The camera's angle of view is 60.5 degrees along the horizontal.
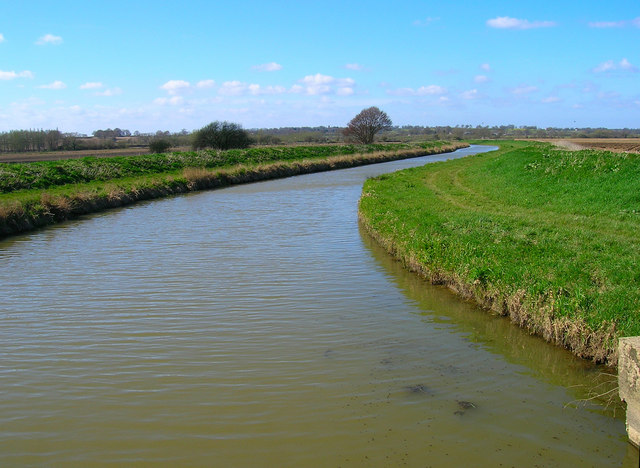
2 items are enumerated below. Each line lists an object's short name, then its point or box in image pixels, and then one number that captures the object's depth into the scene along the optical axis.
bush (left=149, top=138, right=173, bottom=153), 51.78
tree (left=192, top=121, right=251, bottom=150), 55.84
